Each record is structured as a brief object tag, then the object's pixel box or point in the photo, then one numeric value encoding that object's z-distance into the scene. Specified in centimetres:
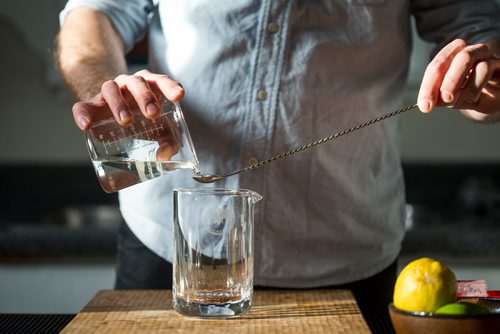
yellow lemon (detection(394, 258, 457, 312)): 85
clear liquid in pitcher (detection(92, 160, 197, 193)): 105
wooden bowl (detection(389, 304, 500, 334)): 81
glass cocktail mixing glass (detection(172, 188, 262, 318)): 99
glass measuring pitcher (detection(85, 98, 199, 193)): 104
